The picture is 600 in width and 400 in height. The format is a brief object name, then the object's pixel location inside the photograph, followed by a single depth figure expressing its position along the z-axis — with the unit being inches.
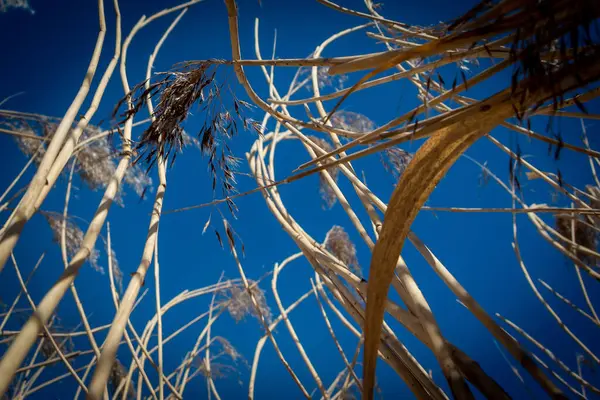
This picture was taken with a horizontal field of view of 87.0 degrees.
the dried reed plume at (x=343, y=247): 103.9
